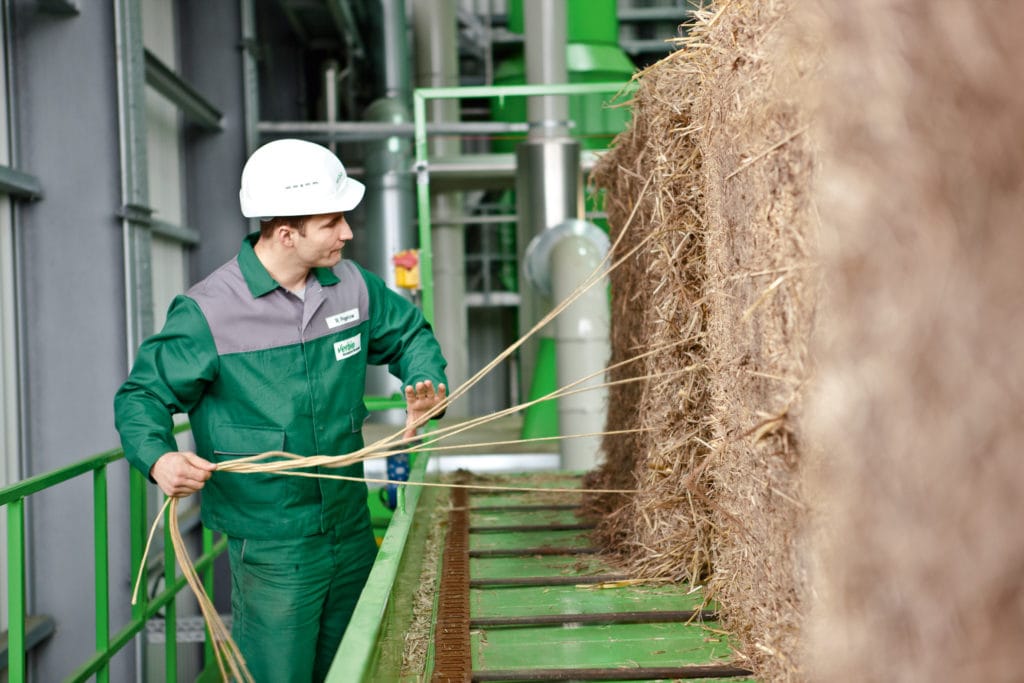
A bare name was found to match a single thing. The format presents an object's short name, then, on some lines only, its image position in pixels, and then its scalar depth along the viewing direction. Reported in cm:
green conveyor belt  258
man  314
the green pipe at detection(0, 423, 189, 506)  304
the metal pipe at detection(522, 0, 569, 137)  824
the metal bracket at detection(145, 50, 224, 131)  694
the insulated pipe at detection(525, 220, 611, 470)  636
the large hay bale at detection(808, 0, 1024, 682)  132
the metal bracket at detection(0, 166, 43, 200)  485
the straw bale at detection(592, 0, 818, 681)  206
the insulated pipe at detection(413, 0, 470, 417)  1034
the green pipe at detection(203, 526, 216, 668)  570
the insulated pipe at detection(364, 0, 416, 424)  942
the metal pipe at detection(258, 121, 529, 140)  913
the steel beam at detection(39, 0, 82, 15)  522
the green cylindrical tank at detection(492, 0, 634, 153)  984
